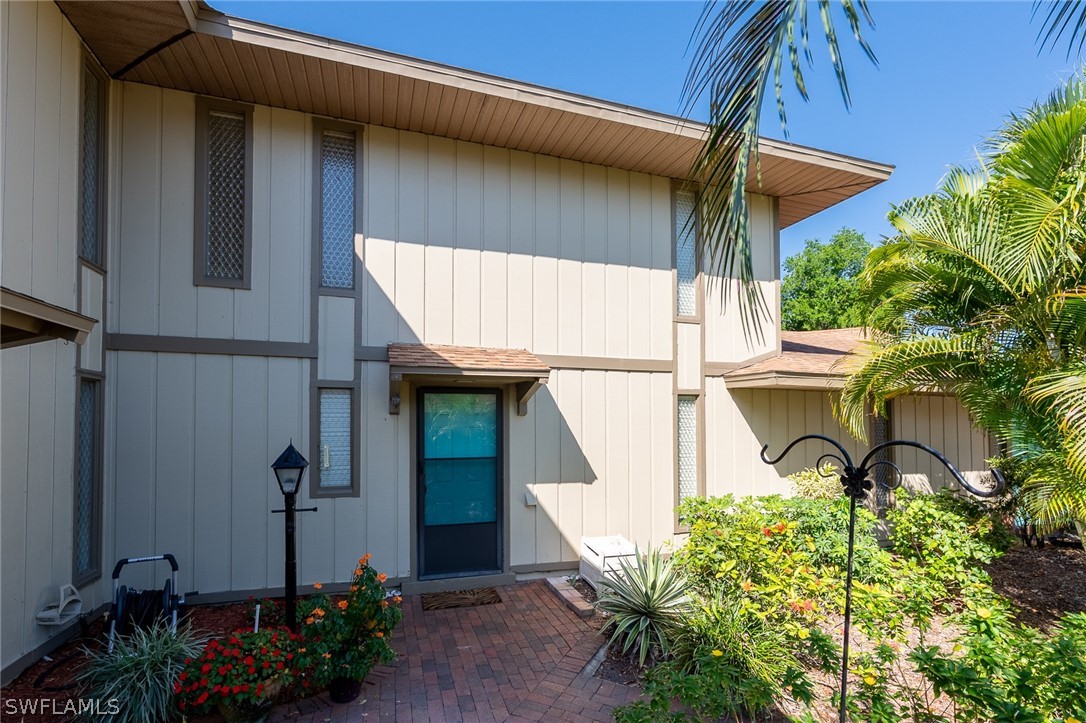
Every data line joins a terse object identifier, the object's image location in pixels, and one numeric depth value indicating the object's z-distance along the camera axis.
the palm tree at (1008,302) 4.64
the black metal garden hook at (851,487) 2.77
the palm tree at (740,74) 2.10
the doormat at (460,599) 5.54
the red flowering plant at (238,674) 3.27
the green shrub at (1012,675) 2.29
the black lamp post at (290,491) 4.24
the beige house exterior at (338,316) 4.35
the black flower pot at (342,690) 3.73
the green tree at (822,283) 20.73
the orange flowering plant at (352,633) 3.63
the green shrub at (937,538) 5.57
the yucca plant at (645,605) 4.30
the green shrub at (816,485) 7.14
